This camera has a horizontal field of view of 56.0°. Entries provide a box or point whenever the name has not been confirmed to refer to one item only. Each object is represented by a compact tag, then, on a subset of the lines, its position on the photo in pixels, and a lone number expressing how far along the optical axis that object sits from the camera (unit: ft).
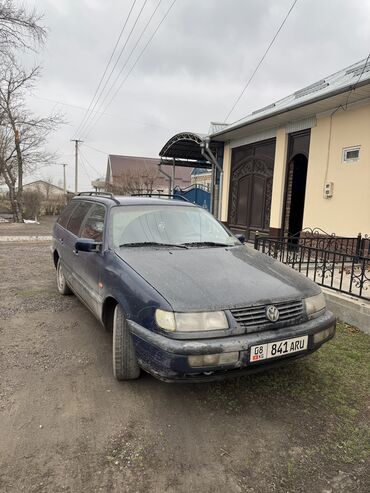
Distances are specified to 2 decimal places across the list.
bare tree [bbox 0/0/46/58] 27.20
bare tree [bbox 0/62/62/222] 63.67
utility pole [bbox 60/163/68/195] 173.78
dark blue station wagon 7.75
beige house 22.74
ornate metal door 32.89
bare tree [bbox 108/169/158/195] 82.12
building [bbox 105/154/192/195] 84.07
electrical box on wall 24.91
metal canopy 39.11
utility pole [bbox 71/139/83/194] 123.85
